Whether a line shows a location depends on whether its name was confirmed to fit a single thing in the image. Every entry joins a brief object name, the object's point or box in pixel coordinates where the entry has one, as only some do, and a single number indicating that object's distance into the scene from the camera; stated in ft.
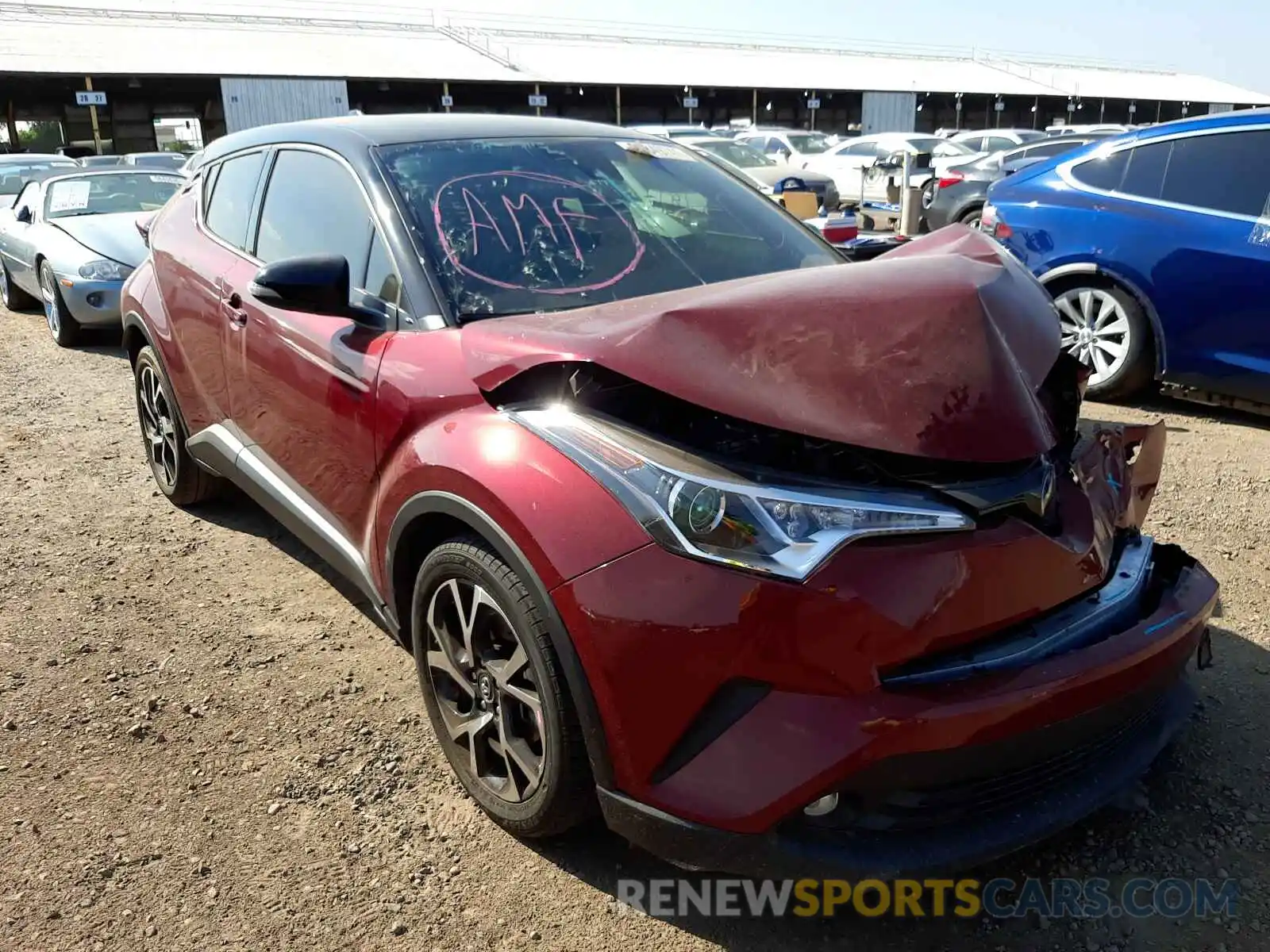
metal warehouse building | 105.19
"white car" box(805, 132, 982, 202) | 65.72
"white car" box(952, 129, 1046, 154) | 69.15
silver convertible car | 25.34
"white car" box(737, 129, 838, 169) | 75.46
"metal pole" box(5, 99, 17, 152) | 108.99
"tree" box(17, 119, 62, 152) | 125.39
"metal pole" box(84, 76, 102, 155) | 101.45
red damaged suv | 5.89
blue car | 16.06
